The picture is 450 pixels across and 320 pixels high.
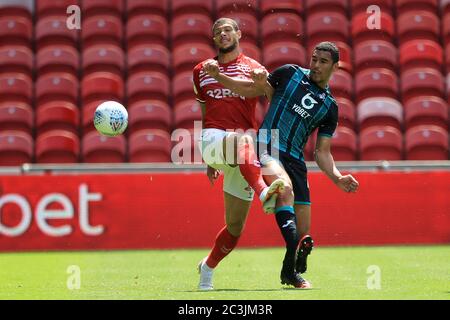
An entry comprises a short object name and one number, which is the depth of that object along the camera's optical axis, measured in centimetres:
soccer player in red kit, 862
